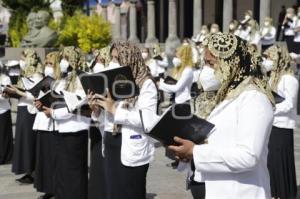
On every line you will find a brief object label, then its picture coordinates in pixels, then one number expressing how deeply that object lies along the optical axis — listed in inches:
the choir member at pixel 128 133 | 170.8
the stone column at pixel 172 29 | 1192.8
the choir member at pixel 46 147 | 253.0
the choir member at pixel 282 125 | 240.2
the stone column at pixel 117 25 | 1409.9
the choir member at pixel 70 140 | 229.0
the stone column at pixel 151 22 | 1299.2
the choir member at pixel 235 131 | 112.2
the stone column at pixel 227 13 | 991.0
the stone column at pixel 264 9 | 901.8
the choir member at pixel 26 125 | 301.9
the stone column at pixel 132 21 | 1368.1
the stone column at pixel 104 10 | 1437.3
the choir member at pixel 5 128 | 339.9
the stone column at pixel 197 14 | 1117.7
